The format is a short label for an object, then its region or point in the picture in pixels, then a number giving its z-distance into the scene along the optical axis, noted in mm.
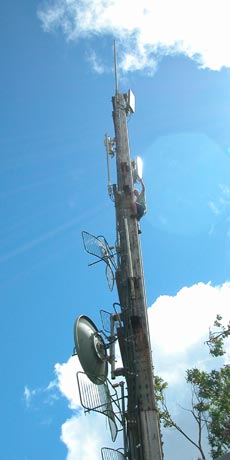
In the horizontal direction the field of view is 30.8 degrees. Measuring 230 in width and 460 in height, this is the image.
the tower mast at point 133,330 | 6113
